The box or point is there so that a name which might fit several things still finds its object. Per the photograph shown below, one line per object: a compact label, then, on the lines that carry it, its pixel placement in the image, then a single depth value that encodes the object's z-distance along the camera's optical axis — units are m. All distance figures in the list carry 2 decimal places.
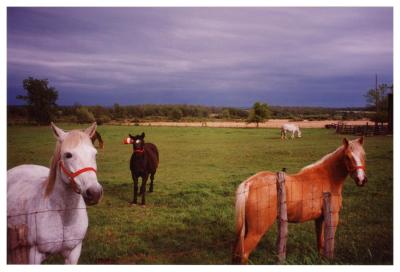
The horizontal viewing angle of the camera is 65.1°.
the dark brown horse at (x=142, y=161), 7.16
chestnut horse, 4.27
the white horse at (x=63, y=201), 3.64
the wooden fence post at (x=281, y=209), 4.30
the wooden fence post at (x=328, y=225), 4.47
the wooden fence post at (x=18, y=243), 3.52
